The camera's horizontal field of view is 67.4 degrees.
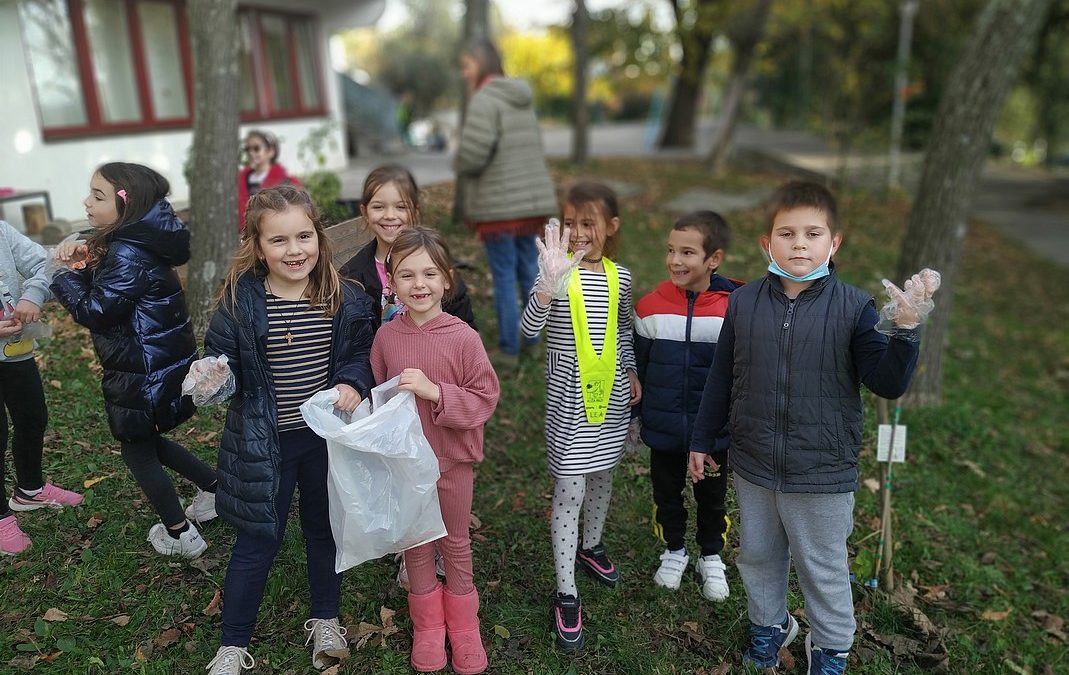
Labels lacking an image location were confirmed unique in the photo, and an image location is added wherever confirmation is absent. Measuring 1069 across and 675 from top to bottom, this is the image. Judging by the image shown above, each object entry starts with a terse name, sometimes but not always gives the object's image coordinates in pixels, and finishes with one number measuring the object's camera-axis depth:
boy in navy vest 2.62
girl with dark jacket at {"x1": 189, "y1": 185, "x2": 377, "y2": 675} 2.65
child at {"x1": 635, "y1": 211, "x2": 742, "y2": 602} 3.13
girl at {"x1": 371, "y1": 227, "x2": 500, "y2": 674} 2.74
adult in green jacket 5.26
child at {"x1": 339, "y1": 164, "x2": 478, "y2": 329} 3.29
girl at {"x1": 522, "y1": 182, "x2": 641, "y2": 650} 3.12
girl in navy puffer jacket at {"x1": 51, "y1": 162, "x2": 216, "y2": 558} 2.95
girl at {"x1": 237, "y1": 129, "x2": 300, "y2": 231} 5.86
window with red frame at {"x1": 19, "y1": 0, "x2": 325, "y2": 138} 9.52
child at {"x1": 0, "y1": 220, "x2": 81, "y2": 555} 3.18
